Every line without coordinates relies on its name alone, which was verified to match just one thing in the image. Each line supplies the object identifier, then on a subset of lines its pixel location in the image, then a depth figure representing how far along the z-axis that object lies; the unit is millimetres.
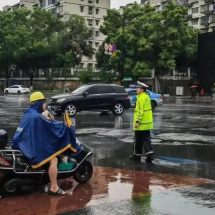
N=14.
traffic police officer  8641
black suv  19719
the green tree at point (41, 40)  63219
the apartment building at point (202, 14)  74438
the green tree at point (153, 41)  48500
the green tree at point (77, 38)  64688
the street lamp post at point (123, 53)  48875
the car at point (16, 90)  58469
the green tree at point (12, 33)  61469
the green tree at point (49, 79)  61972
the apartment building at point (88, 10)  80062
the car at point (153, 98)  25169
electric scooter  5777
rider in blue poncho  5804
